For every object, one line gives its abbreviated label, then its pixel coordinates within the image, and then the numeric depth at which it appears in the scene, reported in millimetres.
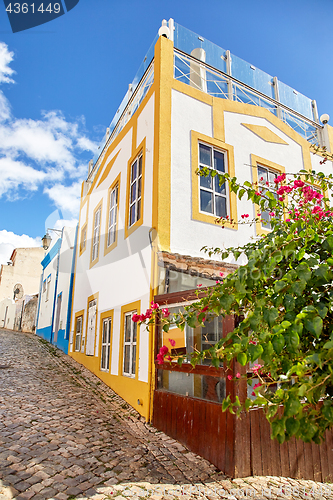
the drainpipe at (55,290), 16672
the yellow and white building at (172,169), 6703
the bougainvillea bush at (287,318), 1682
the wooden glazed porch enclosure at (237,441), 4223
